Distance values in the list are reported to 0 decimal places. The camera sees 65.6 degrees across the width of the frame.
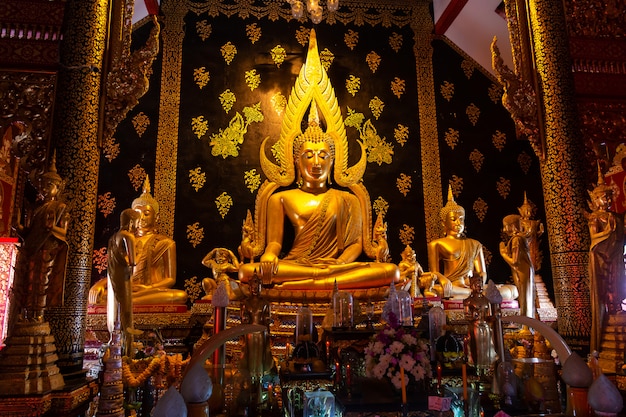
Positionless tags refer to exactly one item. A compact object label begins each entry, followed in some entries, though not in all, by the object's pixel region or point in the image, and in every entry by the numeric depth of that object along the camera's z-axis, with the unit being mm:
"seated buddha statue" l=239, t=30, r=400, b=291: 5996
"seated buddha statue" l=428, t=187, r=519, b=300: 5812
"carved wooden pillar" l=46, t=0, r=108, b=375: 3469
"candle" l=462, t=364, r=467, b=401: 2195
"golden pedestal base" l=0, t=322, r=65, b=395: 2746
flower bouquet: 2445
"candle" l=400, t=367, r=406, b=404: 2132
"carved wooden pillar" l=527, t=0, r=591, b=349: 4074
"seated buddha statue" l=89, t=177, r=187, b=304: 5551
